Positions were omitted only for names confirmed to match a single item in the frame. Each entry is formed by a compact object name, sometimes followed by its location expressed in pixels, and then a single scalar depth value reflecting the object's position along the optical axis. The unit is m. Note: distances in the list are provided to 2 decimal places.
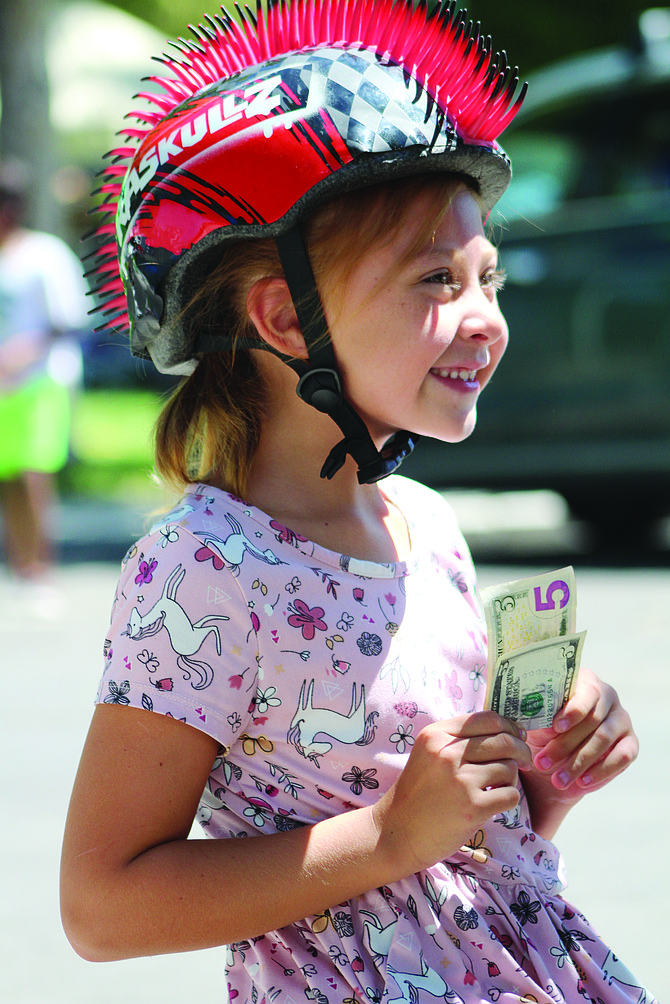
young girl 2.97
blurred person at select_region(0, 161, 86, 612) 14.33
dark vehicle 13.63
